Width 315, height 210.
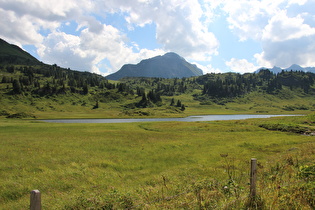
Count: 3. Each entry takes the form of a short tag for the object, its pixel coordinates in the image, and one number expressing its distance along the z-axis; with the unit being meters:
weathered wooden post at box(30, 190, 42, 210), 5.88
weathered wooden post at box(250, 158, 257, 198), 9.84
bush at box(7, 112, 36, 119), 125.23
